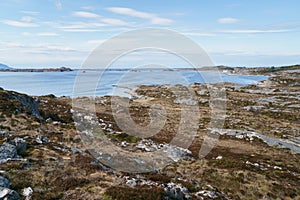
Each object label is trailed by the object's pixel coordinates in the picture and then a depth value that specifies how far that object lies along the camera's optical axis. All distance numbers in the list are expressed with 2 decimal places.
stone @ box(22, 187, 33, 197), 13.43
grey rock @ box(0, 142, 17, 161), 17.92
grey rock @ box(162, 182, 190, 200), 15.00
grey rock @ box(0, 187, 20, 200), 12.28
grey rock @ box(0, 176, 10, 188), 13.43
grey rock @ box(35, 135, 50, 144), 23.69
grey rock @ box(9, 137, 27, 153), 20.08
